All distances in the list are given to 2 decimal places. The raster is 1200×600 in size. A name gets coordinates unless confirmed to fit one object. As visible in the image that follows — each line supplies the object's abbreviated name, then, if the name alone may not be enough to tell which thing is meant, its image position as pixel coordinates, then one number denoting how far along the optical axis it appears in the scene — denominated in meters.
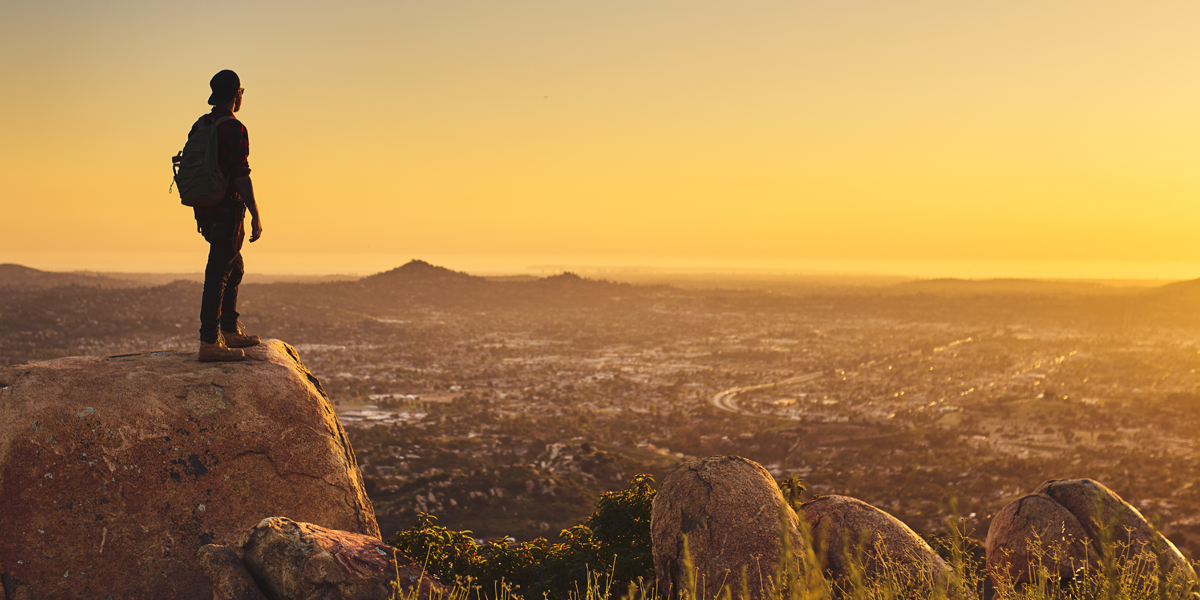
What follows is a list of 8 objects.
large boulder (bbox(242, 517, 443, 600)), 5.84
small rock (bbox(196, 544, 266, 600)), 5.80
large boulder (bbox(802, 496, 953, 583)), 7.80
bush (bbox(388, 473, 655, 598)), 9.98
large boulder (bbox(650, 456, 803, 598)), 7.73
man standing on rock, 7.54
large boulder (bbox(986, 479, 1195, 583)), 9.14
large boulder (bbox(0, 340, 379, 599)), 6.77
